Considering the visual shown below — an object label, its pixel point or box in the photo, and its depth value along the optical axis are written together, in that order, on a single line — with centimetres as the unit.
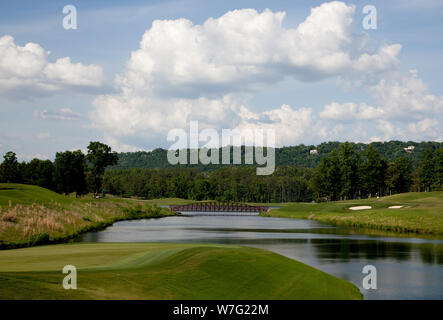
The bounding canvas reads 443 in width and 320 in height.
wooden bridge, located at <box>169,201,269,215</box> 14712
